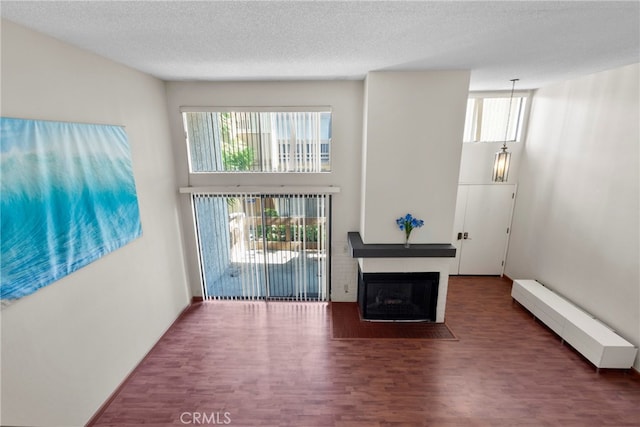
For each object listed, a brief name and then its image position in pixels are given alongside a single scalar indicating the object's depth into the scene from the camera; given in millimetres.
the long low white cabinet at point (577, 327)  3066
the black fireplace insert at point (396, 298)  4051
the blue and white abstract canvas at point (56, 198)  1935
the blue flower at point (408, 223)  3756
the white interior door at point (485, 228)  5117
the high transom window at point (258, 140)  4125
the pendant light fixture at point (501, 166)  3744
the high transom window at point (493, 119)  4891
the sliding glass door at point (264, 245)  4359
